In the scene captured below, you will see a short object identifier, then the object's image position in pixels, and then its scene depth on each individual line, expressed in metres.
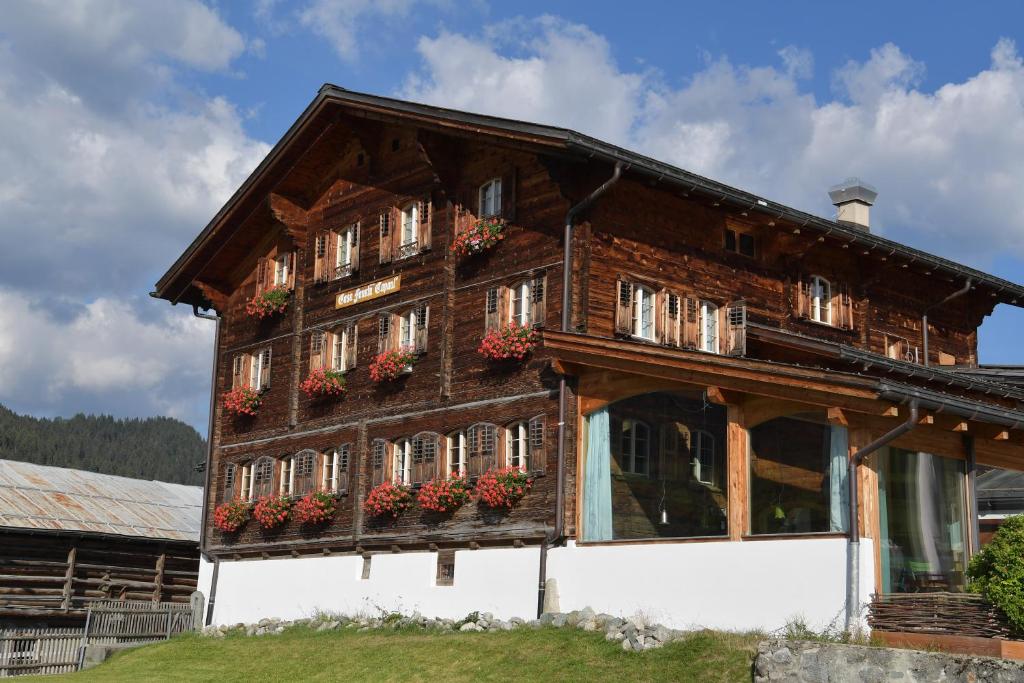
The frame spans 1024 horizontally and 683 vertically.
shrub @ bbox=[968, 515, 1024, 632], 14.84
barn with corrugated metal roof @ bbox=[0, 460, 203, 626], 32.25
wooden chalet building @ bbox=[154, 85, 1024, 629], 18.48
